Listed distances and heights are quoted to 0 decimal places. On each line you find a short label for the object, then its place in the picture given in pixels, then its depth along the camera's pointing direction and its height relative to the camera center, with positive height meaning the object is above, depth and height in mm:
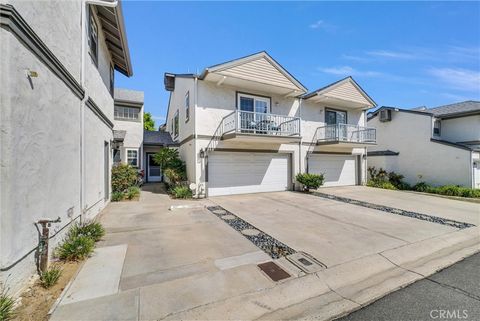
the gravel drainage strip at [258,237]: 4426 -1871
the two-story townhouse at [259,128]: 10570 +1881
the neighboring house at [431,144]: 14352 +1264
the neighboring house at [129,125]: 15391 +2683
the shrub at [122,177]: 10141 -778
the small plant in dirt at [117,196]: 9344 -1563
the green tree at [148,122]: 30394 +5703
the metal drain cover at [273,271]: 3457 -1885
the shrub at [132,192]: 9707 -1462
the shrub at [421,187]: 14412 -1817
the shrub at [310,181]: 12000 -1139
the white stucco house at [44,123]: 2621 +651
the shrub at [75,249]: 3803 -1606
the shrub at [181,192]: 10156 -1511
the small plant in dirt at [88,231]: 4492 -1535
